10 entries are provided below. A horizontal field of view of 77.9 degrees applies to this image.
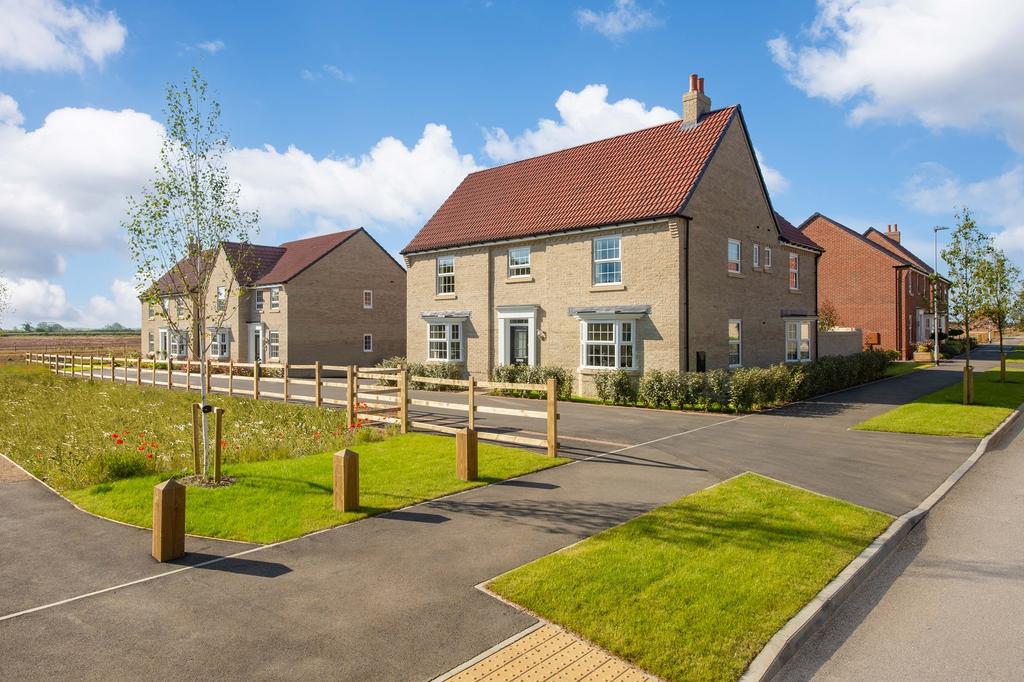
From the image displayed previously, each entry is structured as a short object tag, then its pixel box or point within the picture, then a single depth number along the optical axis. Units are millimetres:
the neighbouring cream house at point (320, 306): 39844
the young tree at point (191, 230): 11008
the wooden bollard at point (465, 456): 10320
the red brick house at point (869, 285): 42938
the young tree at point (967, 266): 22531
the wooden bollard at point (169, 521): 6922
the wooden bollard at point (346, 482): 8609
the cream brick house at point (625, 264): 22531
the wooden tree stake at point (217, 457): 9811
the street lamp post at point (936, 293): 24406
